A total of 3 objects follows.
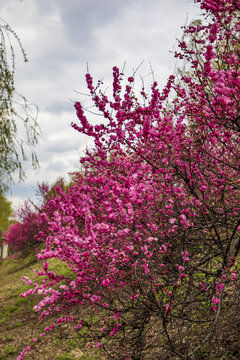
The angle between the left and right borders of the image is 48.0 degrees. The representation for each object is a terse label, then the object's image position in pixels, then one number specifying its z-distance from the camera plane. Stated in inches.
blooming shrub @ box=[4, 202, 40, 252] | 663.1
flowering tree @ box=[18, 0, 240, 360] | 119.6
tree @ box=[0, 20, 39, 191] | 223.6
